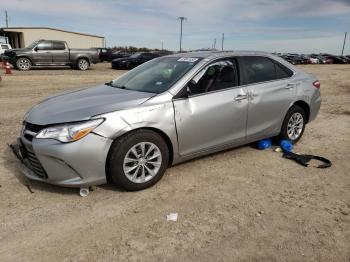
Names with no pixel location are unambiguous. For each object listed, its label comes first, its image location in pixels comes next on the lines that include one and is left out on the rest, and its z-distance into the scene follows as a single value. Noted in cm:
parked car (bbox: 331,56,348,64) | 5097
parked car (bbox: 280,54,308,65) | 4461
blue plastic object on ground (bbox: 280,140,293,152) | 525
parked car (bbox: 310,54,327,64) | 4911
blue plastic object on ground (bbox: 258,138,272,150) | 541
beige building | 4812
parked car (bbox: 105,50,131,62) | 3481
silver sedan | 352
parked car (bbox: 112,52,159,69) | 2455
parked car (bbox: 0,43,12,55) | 2702
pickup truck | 1917
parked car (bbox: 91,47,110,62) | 3499
